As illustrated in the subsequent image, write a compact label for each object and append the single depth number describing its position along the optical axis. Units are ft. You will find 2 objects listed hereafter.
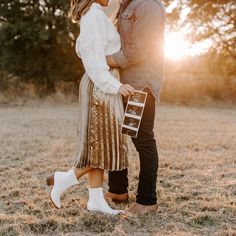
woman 11.35
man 11.35
